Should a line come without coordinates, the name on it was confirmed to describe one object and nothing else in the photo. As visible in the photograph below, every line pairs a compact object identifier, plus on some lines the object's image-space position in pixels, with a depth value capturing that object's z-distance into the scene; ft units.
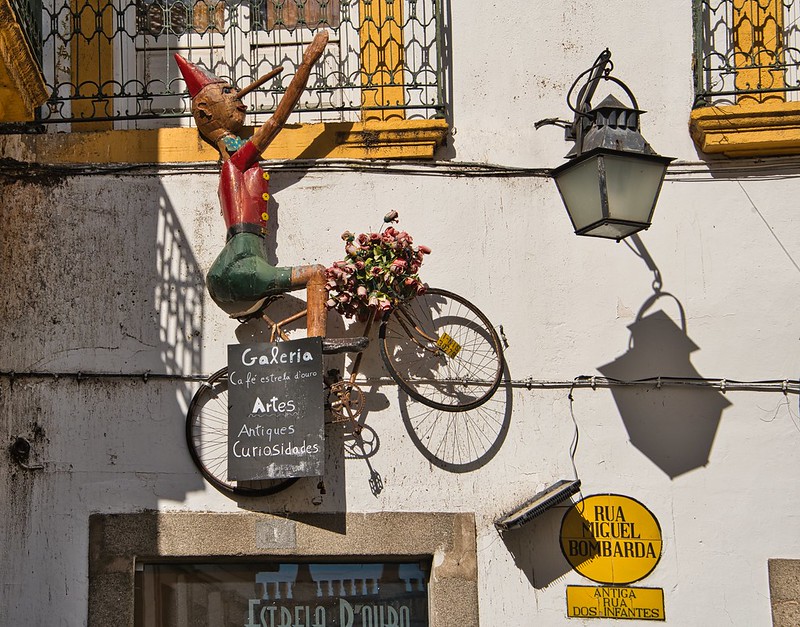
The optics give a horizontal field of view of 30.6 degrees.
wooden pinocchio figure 25.43
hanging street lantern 24.20
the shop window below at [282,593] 25.45
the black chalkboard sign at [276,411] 24.80
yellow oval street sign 25.41
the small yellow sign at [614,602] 25.21
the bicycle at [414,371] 25.64
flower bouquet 25.21
